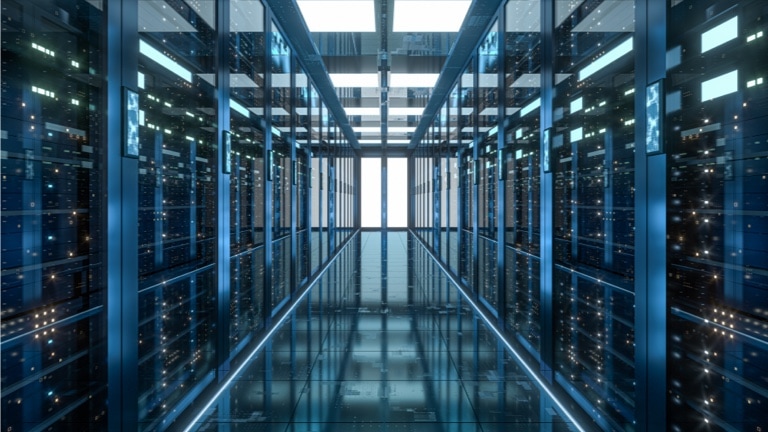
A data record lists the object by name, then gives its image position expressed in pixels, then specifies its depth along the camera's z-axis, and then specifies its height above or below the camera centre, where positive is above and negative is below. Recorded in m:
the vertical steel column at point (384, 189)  22.11 +1.37
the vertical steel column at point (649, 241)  1.75 -0.12
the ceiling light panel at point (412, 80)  8.17 +2.79
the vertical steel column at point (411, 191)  20.44 +1.22
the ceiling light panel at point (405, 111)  11.11 +2.93
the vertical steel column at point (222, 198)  3.19 +0.13
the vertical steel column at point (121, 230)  1.83 -0.07
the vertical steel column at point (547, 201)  3.22 +0.11
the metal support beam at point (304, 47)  4.86 +2.49
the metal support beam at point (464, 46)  4.83 +2.47
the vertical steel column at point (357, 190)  20.84 +1.30
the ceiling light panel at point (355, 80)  8.23 +2.82
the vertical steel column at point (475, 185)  5.95 +0.45
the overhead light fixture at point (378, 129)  14.78 +3.17
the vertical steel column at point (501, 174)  4.50 +0.45
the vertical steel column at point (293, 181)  5.99 +0.54
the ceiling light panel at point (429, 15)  4.97 +2.57
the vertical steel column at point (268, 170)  4.55 +0.52
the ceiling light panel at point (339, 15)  5.02 +2.60
